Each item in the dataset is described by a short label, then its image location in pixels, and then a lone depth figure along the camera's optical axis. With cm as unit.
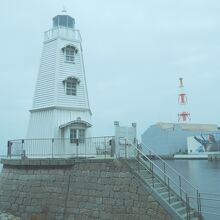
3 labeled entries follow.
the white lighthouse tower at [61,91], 1809
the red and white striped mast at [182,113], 8794
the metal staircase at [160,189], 1189
